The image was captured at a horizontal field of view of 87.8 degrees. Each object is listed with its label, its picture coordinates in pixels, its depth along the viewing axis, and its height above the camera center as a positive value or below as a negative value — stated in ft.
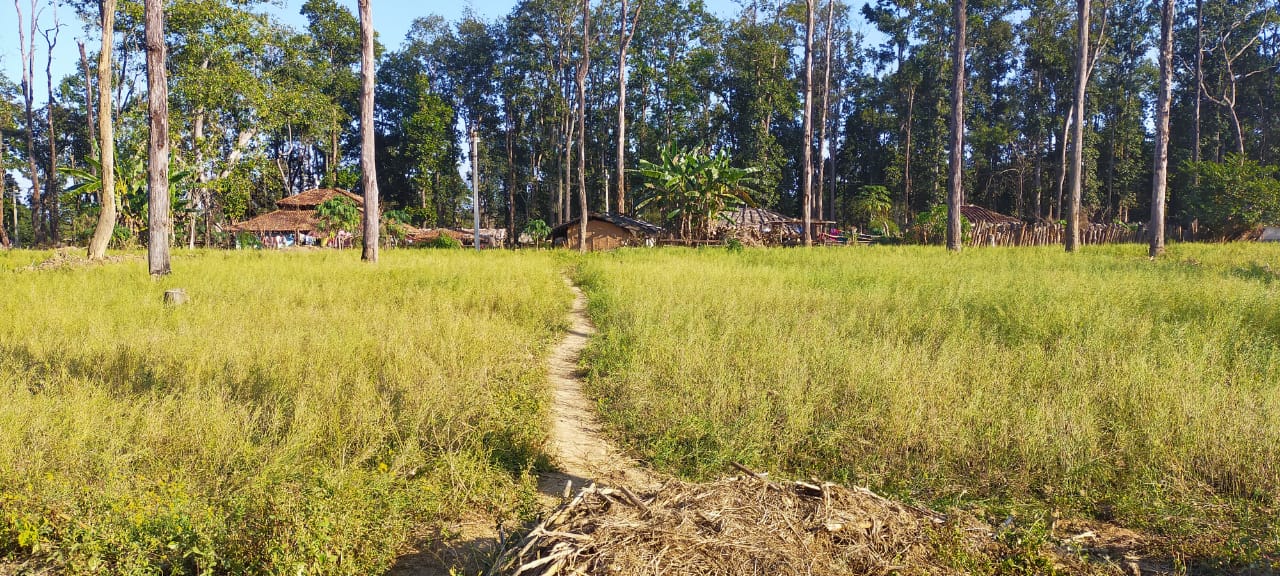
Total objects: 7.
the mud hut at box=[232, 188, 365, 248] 116.69 +6.08
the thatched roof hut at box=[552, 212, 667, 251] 111.96 +5.14
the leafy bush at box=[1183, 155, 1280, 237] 99.14 +11.17
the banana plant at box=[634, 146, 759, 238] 101.55 +12.11
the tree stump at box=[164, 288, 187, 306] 30.59 -1.91
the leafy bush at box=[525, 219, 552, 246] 128.47 +6.00
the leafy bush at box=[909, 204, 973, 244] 109.60 +6.05
